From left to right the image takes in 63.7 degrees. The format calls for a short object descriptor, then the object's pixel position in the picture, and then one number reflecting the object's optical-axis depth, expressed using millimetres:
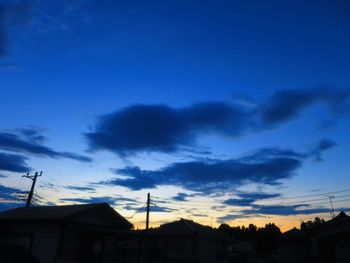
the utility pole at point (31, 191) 44031
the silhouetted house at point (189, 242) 33344
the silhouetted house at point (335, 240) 26422
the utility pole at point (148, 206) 29741
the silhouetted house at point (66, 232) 19203
